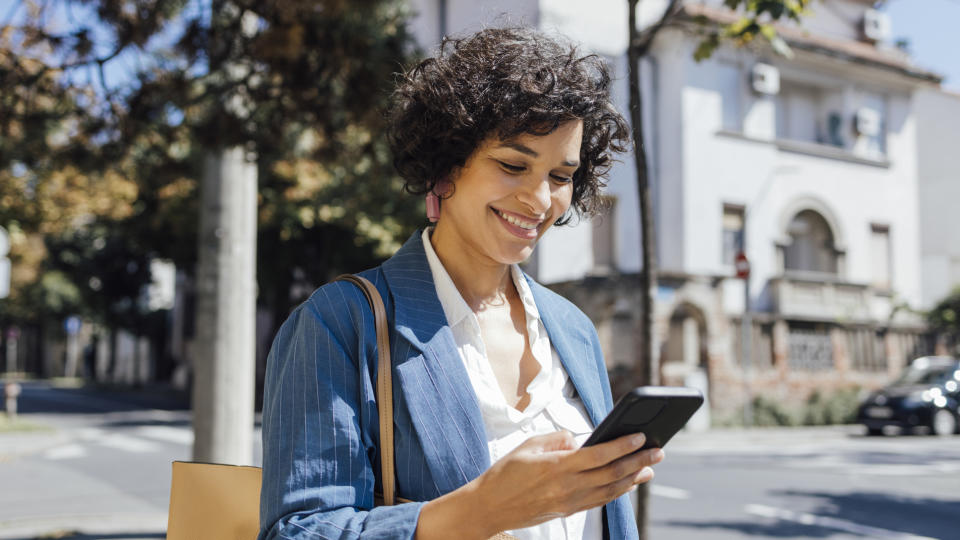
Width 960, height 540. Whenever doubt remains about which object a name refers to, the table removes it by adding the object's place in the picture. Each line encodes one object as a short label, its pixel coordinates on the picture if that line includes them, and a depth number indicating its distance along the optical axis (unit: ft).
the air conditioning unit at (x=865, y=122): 81.51
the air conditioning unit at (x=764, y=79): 74.43
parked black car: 59.98
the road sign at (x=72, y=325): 130.00
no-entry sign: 64.18
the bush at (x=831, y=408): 69.56
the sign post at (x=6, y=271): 22.72
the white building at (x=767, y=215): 69.15
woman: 4.43
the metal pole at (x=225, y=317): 16.90
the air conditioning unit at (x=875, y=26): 86.84
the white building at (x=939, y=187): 103.60
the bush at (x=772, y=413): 67.77
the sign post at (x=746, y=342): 65.57
